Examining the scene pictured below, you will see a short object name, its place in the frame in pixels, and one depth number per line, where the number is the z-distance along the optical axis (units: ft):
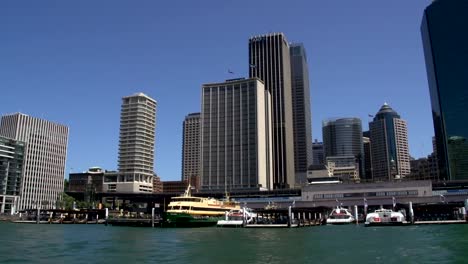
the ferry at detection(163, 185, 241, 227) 394.32
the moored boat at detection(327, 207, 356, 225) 433.48
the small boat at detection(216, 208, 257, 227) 398.21
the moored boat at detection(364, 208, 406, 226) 364.38
